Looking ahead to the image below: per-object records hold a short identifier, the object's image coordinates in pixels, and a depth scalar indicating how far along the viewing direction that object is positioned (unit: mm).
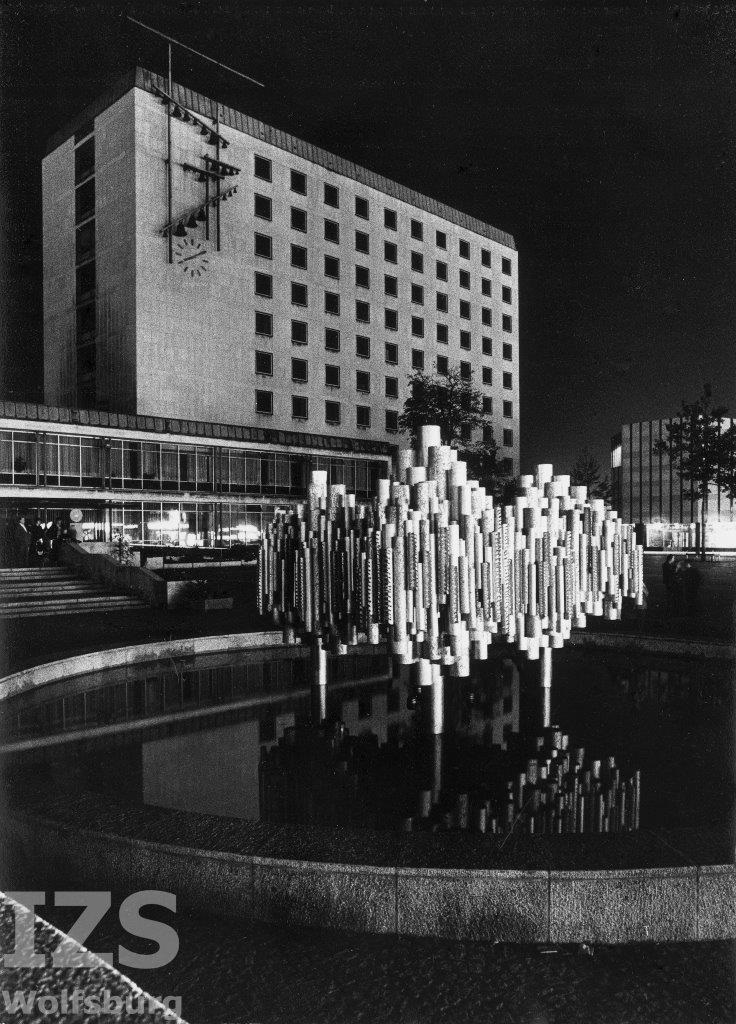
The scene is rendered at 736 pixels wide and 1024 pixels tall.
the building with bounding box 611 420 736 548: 97438
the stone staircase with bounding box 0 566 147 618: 20312
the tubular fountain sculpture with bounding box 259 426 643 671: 7328
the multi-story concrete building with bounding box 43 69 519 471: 43406
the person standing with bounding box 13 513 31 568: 29391
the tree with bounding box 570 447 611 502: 76875
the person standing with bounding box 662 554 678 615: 18141
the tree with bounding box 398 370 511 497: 46688
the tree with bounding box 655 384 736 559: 47312
